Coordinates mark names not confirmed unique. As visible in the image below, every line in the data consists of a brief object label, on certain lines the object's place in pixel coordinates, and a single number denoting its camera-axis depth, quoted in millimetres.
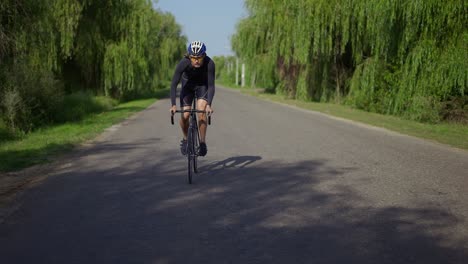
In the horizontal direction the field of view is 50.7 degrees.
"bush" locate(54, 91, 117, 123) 17892
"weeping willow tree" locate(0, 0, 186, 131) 13734
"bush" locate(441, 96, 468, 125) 18156
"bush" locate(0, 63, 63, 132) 13812
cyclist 7196
